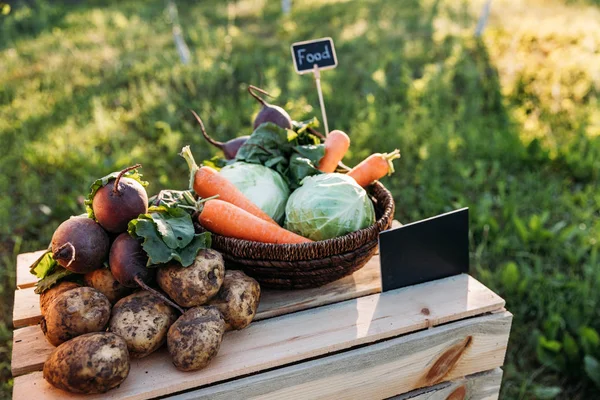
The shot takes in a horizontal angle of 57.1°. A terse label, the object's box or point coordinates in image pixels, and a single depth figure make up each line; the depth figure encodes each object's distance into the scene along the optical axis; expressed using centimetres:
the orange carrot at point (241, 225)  184
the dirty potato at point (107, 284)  169
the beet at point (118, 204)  164
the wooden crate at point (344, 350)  159
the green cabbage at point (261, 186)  201
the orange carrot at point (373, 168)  212
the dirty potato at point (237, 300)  166
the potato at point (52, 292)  165
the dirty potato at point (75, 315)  153
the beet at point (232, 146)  235
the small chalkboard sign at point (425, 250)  185
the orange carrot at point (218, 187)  195
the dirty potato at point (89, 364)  143
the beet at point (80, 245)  160
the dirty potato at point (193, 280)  159
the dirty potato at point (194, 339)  153
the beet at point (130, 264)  161
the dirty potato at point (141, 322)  155
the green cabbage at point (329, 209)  183
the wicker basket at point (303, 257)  173
